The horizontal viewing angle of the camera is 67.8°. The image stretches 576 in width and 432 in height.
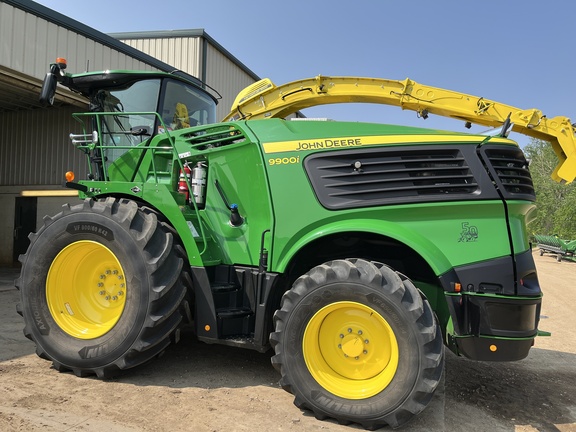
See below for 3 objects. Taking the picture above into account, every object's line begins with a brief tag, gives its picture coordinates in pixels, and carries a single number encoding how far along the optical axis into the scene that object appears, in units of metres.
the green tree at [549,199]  30.25
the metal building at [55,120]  9.54
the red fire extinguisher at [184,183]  3.87
